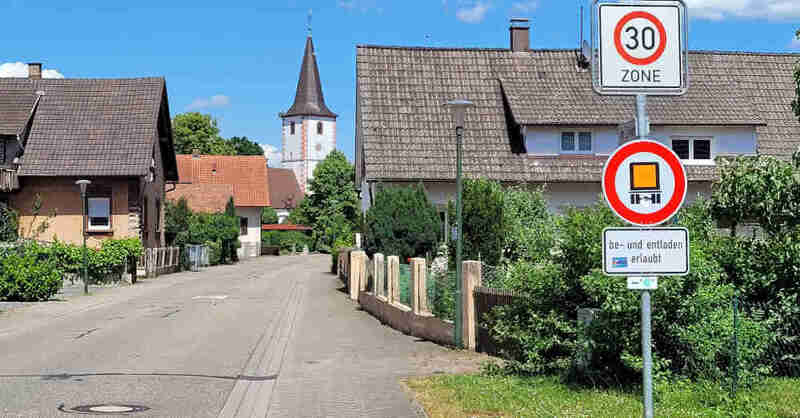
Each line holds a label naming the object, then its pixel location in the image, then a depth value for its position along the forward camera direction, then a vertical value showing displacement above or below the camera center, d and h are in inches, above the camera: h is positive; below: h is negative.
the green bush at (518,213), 904.3 +21.2
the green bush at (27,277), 1002.0 -47.0
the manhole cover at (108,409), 390.6 -73.4
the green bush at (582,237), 408.2 -1.9
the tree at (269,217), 4379.9 +76.8
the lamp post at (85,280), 1212.7 -60.4
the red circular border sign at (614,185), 256.2 +13.7
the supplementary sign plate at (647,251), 256.8 -5.0
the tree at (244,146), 4837.4 +452.7
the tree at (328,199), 3740.2 +139.8
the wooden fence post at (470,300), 576.1 -40.8
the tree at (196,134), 3941.9 +418.0
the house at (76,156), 1637.6 +136.5
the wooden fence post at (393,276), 778.5 -35.9
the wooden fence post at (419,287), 668.7 -38.2
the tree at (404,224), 1034.7 +10.0
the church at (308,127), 5034.5 +579.6
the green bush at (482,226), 882.8 +6.6
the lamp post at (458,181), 577.6 +33.5
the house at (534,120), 1219.2 +148.5
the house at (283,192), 4904.0 +221.9
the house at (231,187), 2874.0 +149.4
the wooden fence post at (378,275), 857.6 -38.6
